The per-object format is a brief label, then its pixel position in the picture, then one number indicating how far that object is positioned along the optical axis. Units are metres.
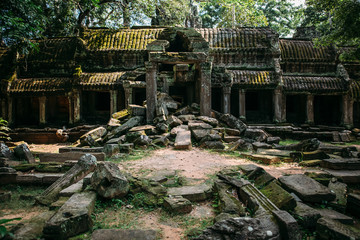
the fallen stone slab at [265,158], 5.84
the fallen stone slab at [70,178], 3.74
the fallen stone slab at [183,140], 7.32
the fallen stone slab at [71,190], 3.60
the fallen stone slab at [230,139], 8.52
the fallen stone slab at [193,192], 3.64
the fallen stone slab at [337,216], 2.94
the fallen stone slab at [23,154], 6.48
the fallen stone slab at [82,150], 6.94
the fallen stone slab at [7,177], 4.61
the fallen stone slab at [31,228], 2.52
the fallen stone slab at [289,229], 2.45
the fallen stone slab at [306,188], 3.35
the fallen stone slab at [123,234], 2.56
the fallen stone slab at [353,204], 3.23
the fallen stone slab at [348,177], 4.36
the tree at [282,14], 31.41
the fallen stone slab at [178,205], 3.25
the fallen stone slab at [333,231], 2.40
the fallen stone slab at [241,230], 2.42
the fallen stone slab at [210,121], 9.41
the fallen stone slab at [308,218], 2.84
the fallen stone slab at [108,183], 3.47
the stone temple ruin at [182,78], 13.66
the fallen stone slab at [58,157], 6.25
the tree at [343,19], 7.92
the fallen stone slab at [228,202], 3.07
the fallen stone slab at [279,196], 3.07
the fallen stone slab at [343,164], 4.86
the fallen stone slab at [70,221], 2.54
